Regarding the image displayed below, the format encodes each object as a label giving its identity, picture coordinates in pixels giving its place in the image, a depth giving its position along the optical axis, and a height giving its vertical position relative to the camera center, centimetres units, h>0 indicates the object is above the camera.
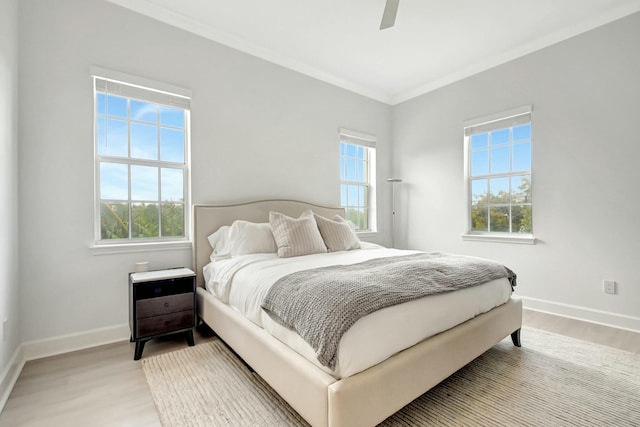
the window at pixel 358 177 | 437 +49
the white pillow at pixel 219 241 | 280 -31
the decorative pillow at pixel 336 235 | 308 -27
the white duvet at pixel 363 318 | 130 -56
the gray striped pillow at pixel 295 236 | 270 -25
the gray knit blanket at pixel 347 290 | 130 -43
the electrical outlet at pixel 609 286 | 280 -73
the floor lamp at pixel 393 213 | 480 -6
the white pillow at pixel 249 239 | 272 -28
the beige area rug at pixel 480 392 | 154 -108
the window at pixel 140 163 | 256 +42
